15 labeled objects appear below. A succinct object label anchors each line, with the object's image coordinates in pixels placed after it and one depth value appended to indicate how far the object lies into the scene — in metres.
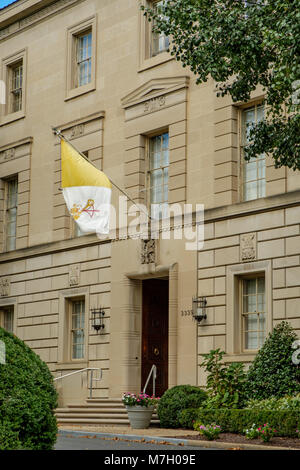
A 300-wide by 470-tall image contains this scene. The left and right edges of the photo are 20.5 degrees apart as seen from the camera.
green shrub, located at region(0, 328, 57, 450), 9.55
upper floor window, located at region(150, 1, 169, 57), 27.28
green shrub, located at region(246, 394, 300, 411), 18.94
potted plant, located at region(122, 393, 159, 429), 22.39
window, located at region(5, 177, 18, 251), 32.53
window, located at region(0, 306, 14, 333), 31.91
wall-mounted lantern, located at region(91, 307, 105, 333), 27.11
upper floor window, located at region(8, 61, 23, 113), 33.56
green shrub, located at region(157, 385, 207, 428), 22.17
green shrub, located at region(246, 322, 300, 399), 20.48
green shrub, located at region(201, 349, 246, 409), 21.33
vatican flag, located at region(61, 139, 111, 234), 24.50
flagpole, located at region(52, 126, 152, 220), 25.02
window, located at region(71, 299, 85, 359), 28.52
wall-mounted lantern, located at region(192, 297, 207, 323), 23.86
